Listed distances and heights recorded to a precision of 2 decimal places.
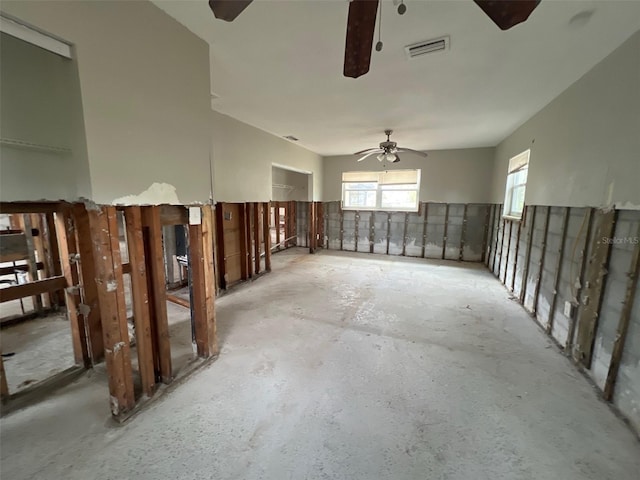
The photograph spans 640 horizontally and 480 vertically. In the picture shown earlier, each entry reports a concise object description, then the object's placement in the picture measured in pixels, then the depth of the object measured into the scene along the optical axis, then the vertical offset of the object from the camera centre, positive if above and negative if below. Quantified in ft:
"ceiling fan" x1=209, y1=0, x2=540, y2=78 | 3.07 +2.43
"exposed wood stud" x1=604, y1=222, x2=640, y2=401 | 5.92 -2.75
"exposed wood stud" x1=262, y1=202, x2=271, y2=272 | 16.62 -1.94
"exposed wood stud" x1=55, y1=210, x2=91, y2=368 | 6.86 -2.19
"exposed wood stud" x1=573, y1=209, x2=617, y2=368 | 6.86 -2.14
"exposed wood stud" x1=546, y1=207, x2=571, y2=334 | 8.97 -2.20
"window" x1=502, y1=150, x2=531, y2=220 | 13.51 +1.30
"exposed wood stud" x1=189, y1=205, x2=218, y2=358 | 7.27 -2.29
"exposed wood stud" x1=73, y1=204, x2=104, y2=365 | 6.66 -2.35
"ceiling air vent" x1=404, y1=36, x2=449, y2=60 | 6.59 +4.21
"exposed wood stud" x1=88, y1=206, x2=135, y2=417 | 5.15 -2.15
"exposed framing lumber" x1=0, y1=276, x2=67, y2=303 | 6.21 -2.20
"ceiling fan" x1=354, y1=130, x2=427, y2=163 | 13.91 +3.16
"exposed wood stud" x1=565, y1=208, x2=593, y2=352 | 7.69 -1.94
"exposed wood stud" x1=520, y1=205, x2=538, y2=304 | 11.62 -1.68
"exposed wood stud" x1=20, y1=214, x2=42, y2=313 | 9.81 -1.99
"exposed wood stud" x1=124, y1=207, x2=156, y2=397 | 5.75 -2.19
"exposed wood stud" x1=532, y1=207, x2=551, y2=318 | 10.27 -2.28
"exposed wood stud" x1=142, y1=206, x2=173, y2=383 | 6.14 -2.15
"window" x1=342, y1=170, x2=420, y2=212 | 22.34 +1.46
